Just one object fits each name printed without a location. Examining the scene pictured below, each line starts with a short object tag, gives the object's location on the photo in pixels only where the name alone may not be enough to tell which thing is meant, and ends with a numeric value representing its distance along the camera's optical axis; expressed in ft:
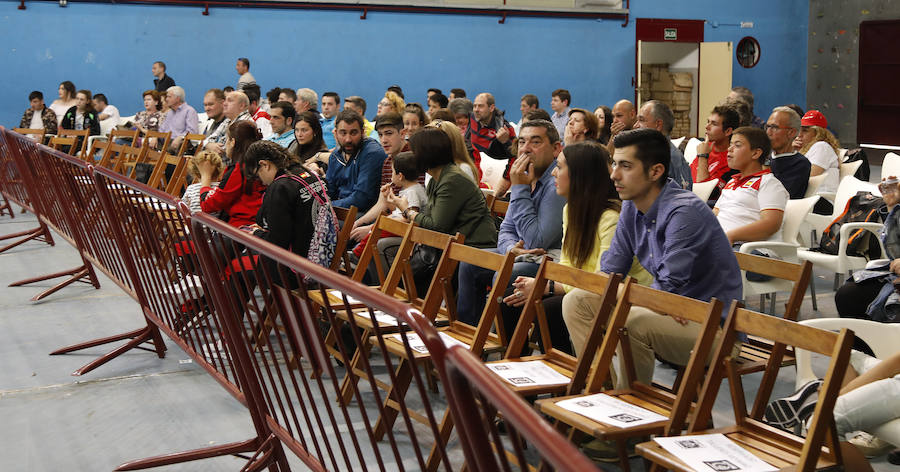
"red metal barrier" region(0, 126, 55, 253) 24.52
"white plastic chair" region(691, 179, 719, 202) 19.52
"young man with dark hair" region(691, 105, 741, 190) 19.69
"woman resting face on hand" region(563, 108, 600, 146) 19.49
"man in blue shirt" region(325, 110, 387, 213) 18.92
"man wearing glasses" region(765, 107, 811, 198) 19.26
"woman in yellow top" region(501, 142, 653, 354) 11.79
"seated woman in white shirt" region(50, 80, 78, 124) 40.29
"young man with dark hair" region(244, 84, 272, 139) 26.95
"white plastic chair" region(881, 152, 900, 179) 20.66
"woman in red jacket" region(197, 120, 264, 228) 16.66
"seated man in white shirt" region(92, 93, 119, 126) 41.11
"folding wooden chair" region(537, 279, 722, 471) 7.88
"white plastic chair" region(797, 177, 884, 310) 16.17
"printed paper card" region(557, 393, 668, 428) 8.04
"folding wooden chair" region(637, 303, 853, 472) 6.91
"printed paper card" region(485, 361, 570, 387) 9.16
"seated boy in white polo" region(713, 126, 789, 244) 15.42
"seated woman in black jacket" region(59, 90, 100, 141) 38.29
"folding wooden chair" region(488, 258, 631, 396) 8.91
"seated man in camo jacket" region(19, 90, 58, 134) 39.65
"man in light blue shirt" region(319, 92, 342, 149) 28.22
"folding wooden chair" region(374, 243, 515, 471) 10.06
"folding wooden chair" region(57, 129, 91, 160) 32.83
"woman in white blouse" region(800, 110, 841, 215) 21.97
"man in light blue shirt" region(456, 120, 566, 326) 13.04
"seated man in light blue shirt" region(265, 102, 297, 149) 23.11
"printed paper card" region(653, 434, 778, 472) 7.09
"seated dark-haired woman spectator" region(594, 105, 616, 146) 24.96
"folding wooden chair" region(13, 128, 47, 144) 37.69
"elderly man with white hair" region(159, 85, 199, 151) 33.76
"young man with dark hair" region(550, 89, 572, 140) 37.24
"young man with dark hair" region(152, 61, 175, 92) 42.57
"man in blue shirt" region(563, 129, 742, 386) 9.72
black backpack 16.28
